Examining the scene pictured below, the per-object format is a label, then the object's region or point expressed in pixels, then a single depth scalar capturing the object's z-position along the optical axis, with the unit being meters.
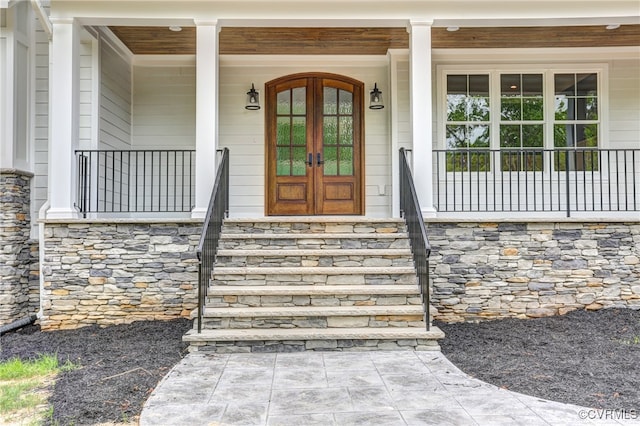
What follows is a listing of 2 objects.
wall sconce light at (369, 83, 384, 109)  7.02
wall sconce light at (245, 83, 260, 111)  7.01
